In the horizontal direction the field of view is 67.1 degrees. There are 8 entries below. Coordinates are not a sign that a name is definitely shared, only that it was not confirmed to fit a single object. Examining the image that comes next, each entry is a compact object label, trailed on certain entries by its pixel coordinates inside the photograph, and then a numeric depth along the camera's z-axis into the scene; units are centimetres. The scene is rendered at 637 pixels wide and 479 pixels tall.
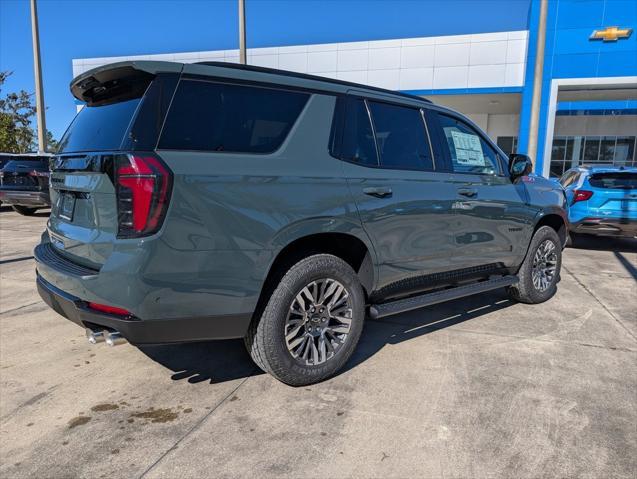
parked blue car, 842
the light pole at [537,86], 1352
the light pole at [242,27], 1308
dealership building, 1873
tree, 2821
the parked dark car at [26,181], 1270
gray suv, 256
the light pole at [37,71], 1780
